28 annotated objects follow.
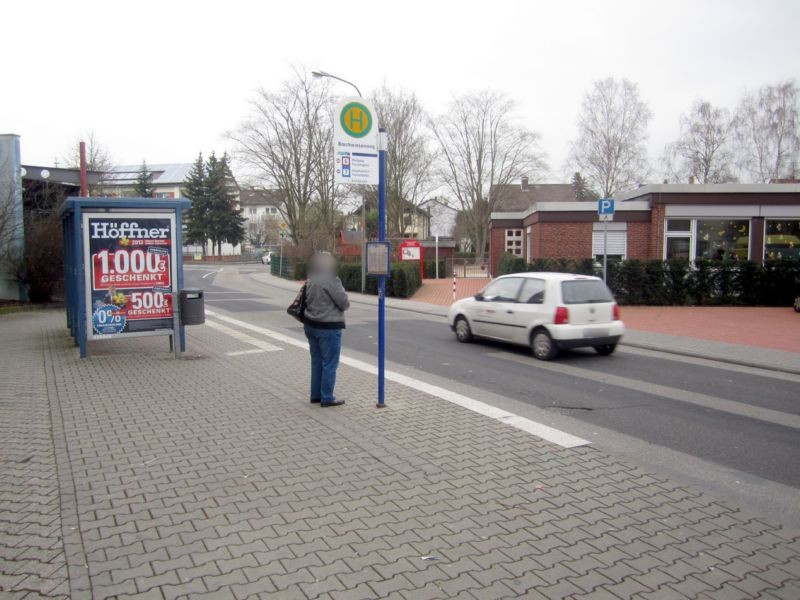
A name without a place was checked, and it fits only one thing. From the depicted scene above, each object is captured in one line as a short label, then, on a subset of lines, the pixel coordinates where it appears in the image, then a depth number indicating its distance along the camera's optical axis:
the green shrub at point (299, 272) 39.52
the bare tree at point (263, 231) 91.25
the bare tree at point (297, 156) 47.59
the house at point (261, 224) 91.49
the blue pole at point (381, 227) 6.76
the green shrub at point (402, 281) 26.34
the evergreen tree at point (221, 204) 75.06
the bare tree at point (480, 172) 51.75
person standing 6.91
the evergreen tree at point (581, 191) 54.53
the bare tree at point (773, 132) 43.72
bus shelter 10.19
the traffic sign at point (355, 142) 6.75
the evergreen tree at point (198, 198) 74.75
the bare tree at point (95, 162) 35.59
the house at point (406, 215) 51.93
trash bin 10.68
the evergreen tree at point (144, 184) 68.91
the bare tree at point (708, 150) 46.59
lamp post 23.31
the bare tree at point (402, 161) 48.62
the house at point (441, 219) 71.50
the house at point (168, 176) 95.75
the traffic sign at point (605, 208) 15.86
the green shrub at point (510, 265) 24.01
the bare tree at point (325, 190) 47.00
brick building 23.84
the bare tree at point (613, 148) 46.84
